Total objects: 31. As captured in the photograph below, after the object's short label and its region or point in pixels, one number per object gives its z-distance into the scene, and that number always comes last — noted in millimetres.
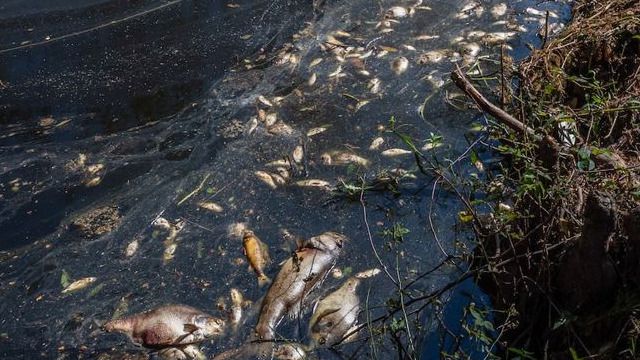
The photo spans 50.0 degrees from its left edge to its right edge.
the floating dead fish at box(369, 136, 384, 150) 3977
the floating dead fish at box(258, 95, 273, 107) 4402
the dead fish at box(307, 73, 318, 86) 4590
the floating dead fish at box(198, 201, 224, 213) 3635
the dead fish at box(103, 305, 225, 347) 2953
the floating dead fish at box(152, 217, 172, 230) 3570
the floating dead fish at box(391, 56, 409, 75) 4629
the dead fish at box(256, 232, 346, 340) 3027
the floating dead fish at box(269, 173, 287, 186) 3788
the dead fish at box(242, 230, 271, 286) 3246
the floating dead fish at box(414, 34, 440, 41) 4971
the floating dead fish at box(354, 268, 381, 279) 3205
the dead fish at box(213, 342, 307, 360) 2852
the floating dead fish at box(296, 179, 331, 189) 3748
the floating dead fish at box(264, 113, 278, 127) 4242
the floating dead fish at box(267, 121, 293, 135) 4156
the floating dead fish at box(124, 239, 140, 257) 3431
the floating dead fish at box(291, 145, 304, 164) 3934
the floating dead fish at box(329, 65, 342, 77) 4641
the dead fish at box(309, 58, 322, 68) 4770
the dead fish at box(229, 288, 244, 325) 3045
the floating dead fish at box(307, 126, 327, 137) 4129
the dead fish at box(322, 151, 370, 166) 3877
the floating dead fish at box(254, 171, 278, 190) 3777
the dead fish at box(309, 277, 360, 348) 2926
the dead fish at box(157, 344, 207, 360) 2898
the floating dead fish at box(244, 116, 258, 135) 4203
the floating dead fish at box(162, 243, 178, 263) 3384
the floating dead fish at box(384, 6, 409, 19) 5250
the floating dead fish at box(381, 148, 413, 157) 3906
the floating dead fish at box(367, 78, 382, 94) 4469
